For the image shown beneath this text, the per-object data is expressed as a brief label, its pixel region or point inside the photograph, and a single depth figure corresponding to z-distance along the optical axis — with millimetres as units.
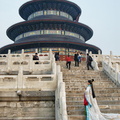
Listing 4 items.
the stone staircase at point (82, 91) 10328
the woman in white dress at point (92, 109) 9188
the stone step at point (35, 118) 11502
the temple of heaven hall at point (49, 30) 33625
